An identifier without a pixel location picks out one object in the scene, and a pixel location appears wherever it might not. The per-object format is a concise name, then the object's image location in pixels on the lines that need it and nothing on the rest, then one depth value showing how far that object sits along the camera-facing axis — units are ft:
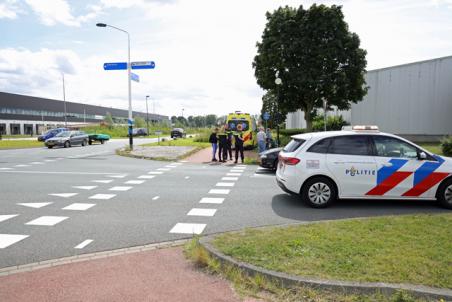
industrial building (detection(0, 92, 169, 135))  232.32
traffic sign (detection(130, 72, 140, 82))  75.61
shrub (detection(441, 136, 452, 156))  54.13
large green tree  85.81
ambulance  70.96
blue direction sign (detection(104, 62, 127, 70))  72.84
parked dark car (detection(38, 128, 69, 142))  124.77
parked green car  118.04
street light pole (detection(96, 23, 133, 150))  75.83
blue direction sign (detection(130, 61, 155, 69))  73.26
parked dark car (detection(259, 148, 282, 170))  41.83
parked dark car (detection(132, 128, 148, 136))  198.33
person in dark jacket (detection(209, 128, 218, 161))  53.67
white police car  22.57
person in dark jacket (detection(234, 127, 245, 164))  52.40
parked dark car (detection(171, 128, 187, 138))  169.37
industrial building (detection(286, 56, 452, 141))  92.58
